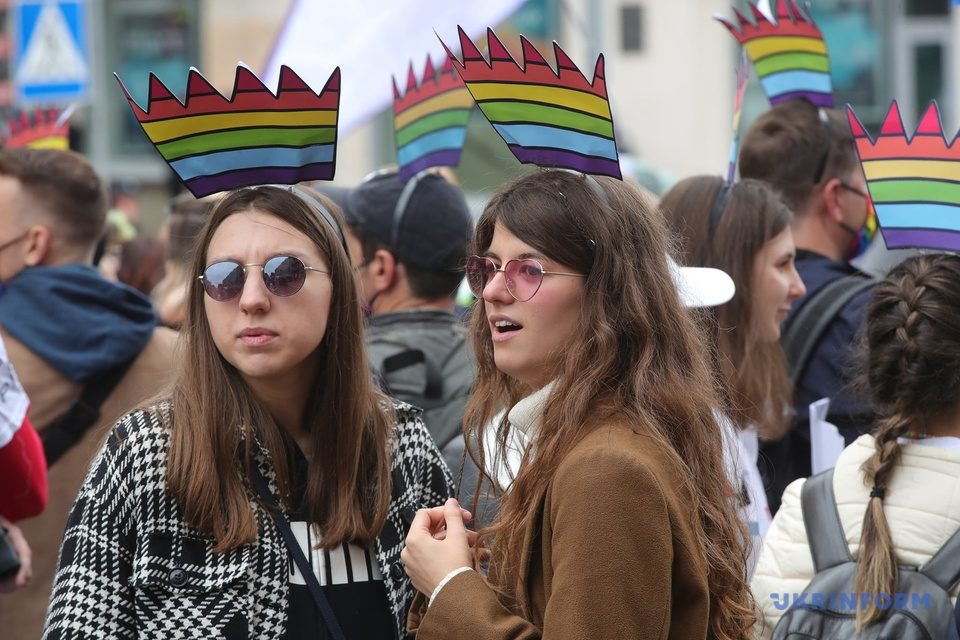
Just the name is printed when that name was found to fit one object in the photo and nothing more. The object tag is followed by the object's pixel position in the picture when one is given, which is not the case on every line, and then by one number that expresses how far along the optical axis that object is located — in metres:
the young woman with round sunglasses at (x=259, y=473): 5.30
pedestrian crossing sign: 18.00
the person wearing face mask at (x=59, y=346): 8.23
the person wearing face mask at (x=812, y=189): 8.41
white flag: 11.09
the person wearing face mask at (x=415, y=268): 8.24
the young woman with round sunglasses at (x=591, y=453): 4.43
